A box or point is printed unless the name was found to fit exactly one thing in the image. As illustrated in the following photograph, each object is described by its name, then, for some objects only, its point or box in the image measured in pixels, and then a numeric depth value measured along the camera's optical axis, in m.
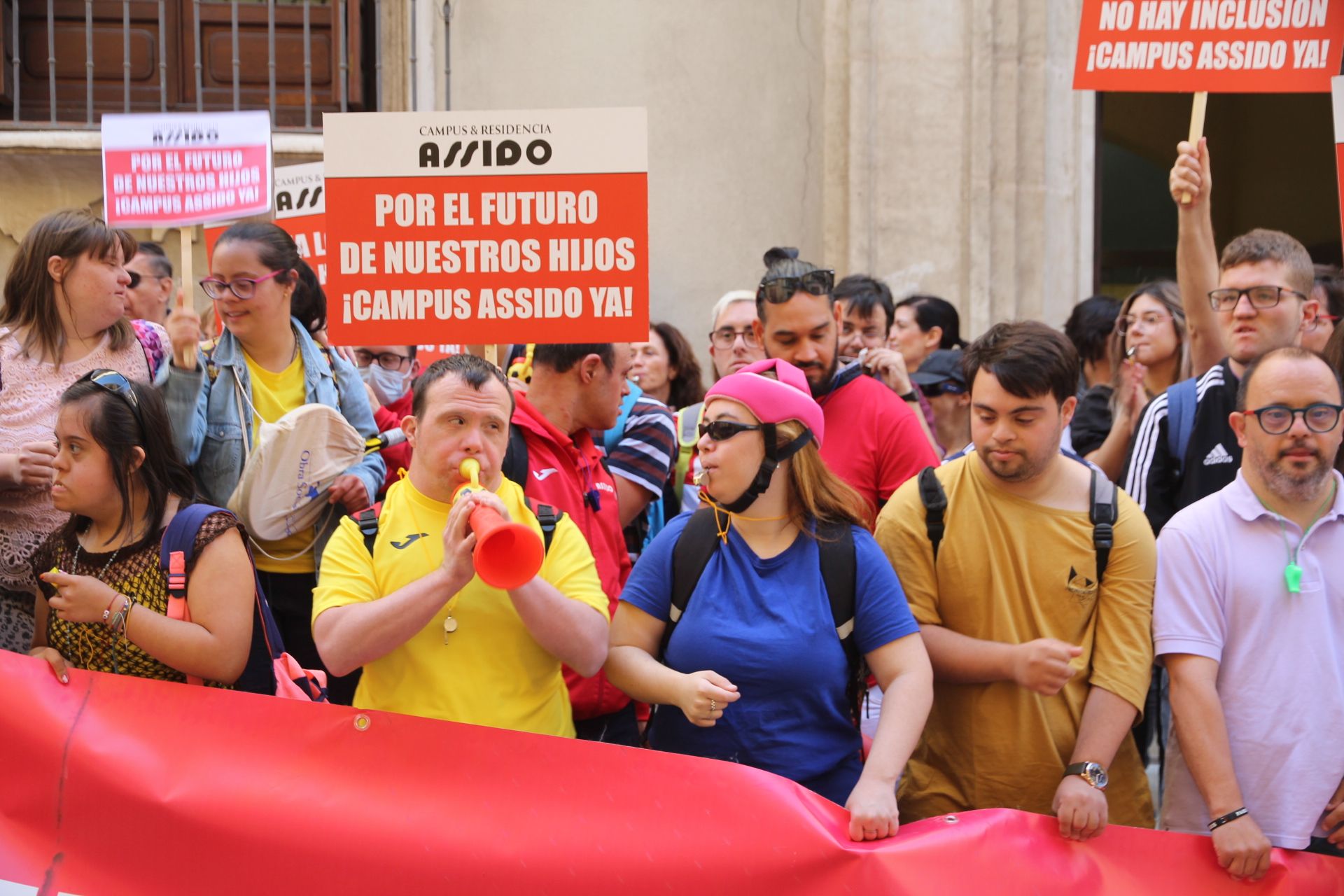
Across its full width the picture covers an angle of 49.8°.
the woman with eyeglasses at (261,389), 3.92
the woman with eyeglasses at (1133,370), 4.82
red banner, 2.95
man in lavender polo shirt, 3.10
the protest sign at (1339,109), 4.06
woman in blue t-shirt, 3.02
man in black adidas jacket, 4.05
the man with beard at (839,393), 4.02
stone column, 8.28
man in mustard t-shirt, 3.19
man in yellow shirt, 2.98
